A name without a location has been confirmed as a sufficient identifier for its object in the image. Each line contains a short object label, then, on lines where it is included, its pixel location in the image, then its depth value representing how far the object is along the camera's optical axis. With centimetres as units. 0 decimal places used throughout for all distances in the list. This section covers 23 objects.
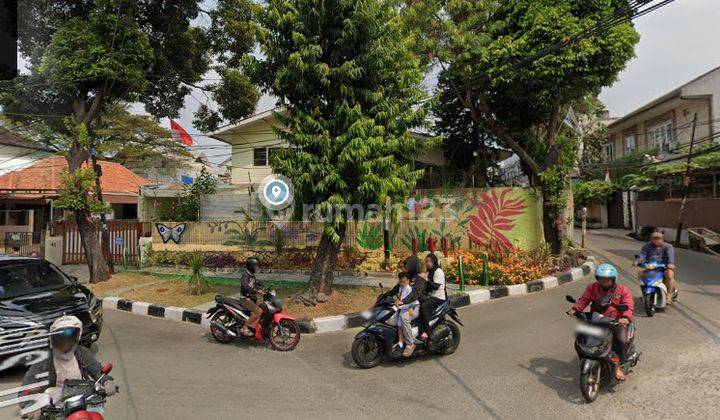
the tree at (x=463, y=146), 1850
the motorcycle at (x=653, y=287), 742
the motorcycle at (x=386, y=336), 548
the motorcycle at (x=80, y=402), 298
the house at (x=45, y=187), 2353
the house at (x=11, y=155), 3066
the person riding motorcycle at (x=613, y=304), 453
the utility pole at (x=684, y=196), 1705
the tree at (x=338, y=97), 749
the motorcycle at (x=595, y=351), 427
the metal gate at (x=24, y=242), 1792
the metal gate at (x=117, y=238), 1554
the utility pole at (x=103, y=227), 1184
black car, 532
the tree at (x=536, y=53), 1126
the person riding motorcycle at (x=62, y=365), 318
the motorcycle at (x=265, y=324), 645
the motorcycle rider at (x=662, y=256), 769
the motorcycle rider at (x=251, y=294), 650
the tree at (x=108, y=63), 1067
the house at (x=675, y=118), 2161
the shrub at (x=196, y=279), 998
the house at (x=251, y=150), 1914
